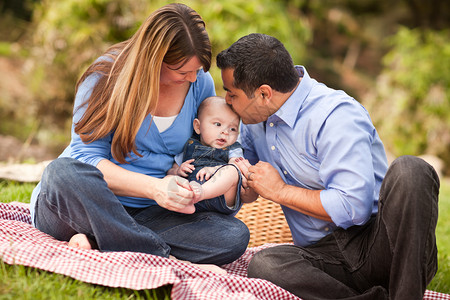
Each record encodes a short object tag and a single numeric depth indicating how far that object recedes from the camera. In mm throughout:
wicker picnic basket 3004
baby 2252
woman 2012
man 1851
